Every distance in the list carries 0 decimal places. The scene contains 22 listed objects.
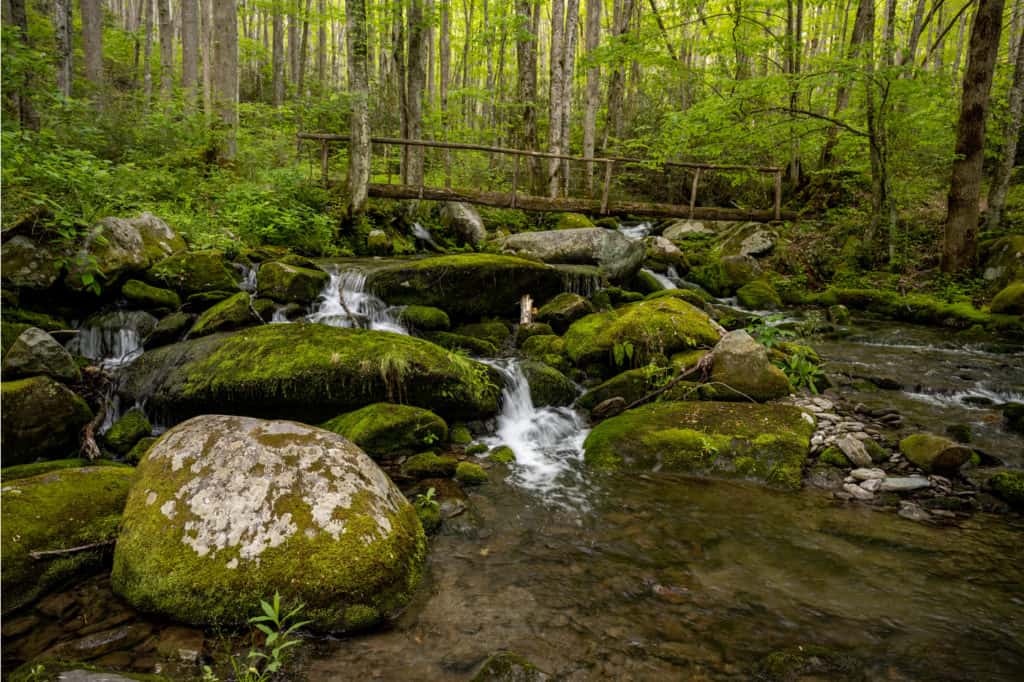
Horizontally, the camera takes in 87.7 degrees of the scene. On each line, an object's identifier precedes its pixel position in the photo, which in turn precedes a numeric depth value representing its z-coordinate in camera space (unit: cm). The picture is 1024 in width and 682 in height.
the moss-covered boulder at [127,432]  502
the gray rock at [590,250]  1121
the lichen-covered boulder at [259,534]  295
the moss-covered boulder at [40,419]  440
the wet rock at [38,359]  481
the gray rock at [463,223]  1314
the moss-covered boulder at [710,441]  520
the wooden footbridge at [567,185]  1302
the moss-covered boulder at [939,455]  501
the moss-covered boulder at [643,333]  731
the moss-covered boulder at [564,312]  882
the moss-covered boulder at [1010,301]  919
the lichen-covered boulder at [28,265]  594
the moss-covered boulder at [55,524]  304
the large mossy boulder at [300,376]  555
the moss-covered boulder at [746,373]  635
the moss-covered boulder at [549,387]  680
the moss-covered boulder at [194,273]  718
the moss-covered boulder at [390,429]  520
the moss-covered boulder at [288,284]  788
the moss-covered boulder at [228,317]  656
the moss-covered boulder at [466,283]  877
